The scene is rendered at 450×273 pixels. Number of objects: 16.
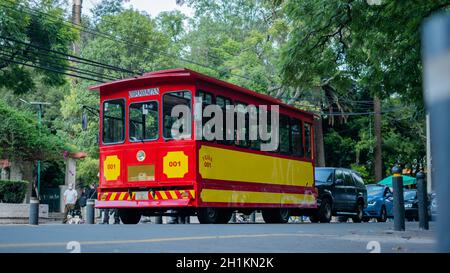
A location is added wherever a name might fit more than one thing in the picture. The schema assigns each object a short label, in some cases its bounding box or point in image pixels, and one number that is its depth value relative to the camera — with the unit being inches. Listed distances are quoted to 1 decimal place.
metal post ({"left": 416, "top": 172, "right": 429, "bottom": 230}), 487.5
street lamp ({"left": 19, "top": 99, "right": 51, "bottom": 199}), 1455.5
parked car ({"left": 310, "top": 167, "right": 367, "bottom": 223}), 843.4
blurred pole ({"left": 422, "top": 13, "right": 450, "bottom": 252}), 56.7
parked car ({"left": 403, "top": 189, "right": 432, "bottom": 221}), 1079.0
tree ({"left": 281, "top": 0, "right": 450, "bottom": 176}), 524.4
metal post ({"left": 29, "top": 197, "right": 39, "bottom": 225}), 732.7
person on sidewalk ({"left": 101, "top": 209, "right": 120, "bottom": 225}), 847.7
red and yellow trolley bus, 586.9
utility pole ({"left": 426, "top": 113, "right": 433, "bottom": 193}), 1291.1
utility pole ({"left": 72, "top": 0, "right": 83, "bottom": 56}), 1728.7
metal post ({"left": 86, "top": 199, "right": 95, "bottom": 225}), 805.2
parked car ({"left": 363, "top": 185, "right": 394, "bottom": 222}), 1055.0
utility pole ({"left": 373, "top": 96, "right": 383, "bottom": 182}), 1508.6
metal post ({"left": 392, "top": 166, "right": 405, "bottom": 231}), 452.4
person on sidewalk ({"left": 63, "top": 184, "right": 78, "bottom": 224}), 1053.2
